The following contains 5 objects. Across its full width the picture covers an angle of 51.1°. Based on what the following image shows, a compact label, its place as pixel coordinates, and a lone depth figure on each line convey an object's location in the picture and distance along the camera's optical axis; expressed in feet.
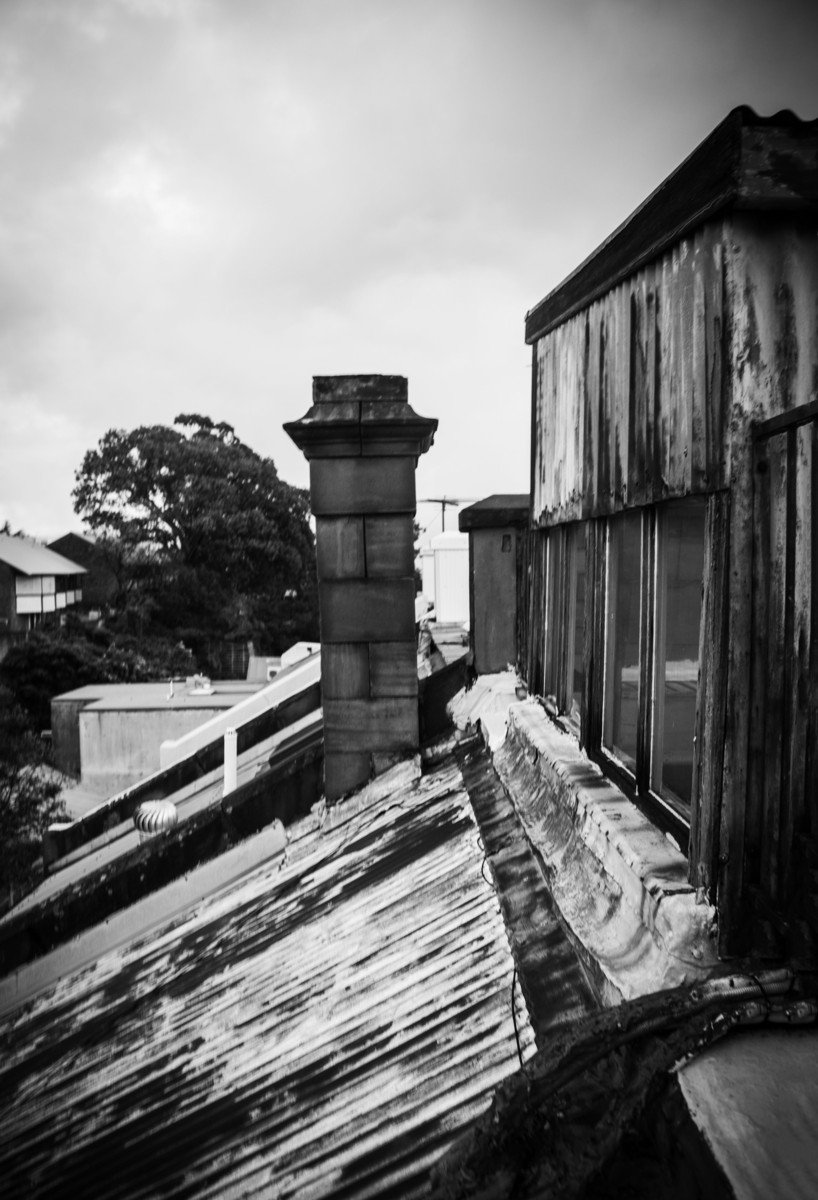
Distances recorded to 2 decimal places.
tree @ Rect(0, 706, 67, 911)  50.29
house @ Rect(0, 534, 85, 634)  131.85
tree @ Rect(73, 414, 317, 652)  126.21
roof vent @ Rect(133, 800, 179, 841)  27.66
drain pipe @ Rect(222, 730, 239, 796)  27.63
